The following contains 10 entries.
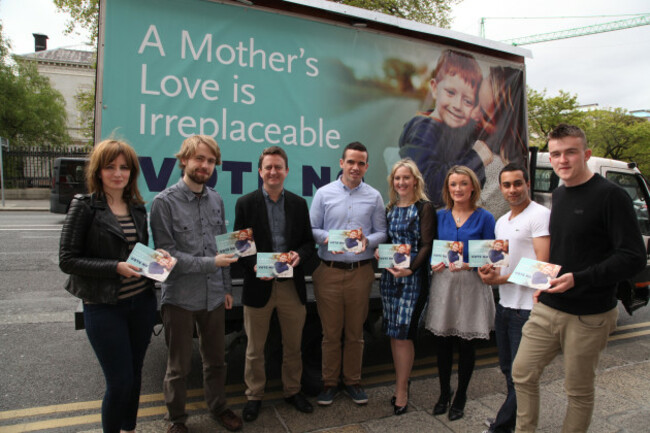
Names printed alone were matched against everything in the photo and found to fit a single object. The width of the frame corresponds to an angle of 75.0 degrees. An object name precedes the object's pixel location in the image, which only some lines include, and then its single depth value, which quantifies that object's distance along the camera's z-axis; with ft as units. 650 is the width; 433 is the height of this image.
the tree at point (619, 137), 94.32
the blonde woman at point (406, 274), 9.64
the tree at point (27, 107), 75.97
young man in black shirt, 6.64
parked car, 43.06
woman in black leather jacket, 6.99
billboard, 9.56
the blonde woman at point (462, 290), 9.27
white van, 16.07
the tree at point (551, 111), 89.40
